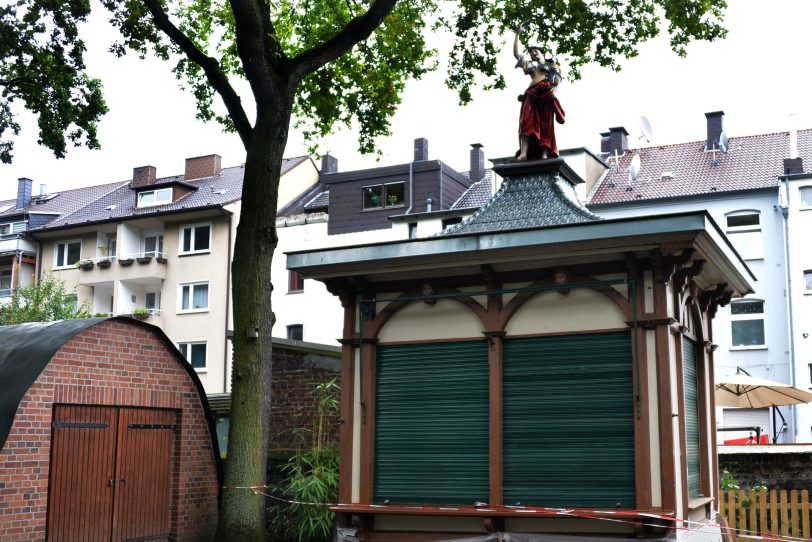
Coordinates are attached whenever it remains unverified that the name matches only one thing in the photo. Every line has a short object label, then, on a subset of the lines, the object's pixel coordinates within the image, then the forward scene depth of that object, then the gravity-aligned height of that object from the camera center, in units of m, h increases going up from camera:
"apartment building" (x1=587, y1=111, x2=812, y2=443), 37.47 +7.25
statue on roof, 13.32 +4.19
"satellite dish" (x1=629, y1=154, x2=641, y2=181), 42.22 +10.81
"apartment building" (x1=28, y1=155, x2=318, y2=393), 48.72 +8.89
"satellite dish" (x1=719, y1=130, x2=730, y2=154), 43.12 +12.15
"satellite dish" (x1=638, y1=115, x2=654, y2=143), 45.41 +13.33
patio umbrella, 23.35 +1.11
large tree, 13.60 +5.88
